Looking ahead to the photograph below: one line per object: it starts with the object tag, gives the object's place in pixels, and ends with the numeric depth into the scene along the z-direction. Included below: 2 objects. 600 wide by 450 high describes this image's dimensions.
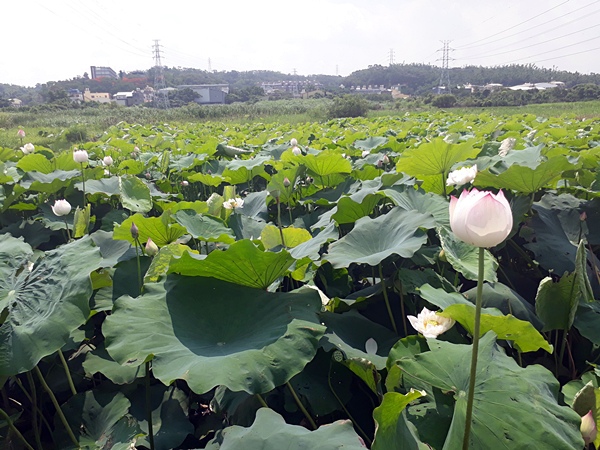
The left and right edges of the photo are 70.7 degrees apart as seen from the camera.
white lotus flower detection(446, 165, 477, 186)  1.48
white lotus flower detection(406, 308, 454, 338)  0.92
